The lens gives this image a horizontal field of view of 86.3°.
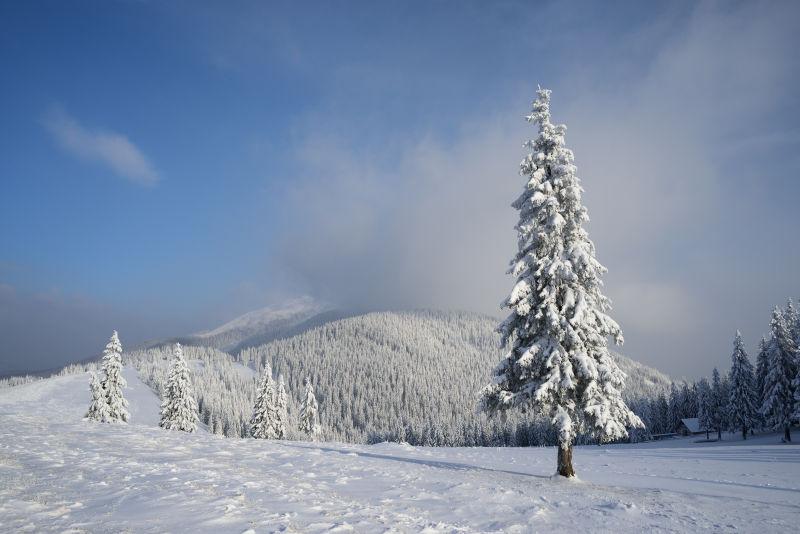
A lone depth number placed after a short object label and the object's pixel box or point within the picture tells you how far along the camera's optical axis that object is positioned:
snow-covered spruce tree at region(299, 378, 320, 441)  76.74
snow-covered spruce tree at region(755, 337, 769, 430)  59.06
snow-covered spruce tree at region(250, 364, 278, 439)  63.97
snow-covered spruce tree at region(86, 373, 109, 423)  51.53
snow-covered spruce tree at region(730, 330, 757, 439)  63.00
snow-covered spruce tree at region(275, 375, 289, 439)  66.38
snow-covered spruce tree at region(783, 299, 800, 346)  58.49
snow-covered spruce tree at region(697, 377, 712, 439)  82.41
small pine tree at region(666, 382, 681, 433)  109.88
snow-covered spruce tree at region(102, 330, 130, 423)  52.97
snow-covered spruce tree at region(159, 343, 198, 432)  57.34
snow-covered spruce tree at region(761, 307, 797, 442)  54.09
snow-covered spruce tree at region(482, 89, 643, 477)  17.36
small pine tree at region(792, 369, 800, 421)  50.24
